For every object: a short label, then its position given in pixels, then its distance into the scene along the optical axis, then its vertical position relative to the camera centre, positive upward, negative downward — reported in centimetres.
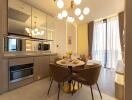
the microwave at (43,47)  298 +9
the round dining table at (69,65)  180 -37
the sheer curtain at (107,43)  379 +37
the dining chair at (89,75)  156 -53
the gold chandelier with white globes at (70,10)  193 +113
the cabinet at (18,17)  213 +99
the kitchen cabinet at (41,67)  247 -61
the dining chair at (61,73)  169 -53
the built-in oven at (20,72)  195 -65
